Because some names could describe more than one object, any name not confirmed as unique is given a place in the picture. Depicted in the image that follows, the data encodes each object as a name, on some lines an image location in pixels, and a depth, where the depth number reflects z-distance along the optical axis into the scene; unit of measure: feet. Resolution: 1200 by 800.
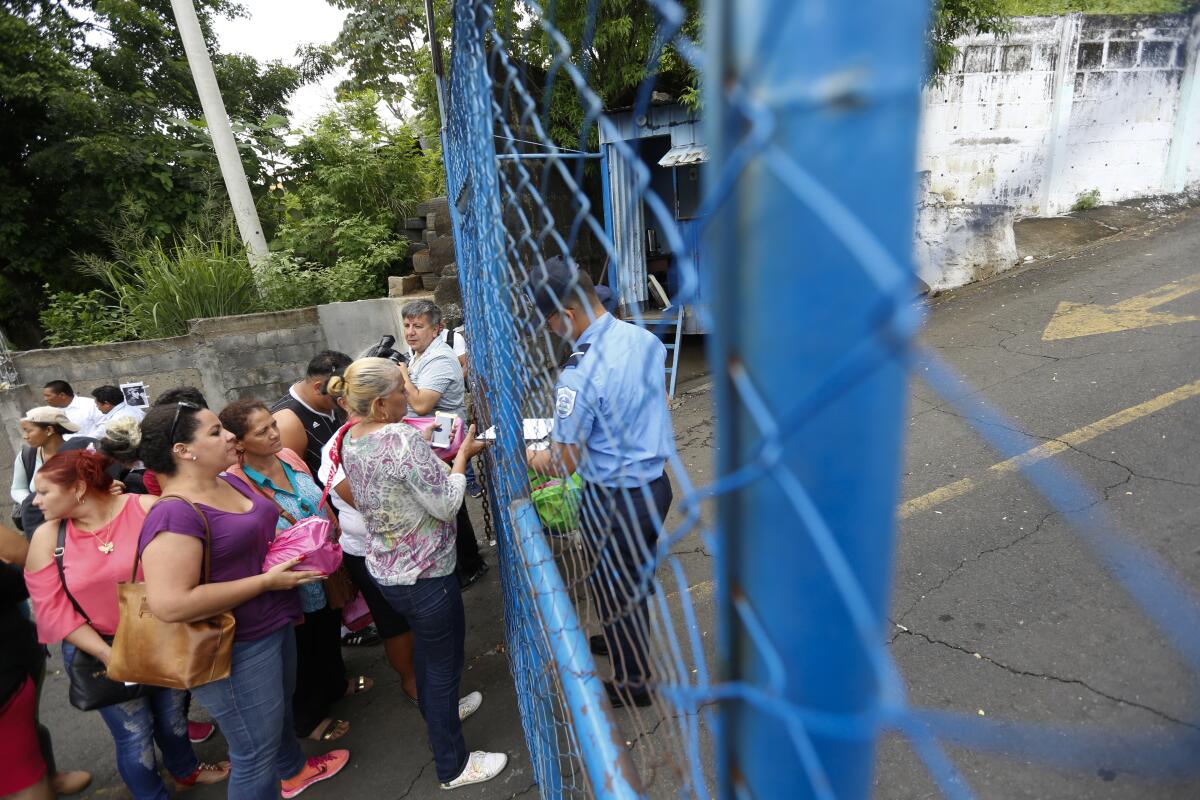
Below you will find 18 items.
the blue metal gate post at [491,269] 5.49
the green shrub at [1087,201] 29.73
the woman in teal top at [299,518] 8.77
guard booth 22.63
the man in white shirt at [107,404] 14.56
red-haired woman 7.95
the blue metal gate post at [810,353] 1.15
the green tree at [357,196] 24.68
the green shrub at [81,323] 22.61
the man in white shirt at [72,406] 14.99
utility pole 22.84
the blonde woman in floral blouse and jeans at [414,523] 7.51
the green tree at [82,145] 28.12
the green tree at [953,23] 19.58
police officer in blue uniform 6.36
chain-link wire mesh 1.15
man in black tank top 11.39
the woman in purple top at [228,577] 6.86
